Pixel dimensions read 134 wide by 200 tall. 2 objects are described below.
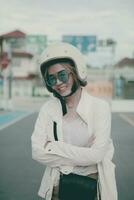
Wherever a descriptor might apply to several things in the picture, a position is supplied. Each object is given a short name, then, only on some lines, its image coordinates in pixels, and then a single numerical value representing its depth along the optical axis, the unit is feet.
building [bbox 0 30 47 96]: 79.20
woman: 5.64
